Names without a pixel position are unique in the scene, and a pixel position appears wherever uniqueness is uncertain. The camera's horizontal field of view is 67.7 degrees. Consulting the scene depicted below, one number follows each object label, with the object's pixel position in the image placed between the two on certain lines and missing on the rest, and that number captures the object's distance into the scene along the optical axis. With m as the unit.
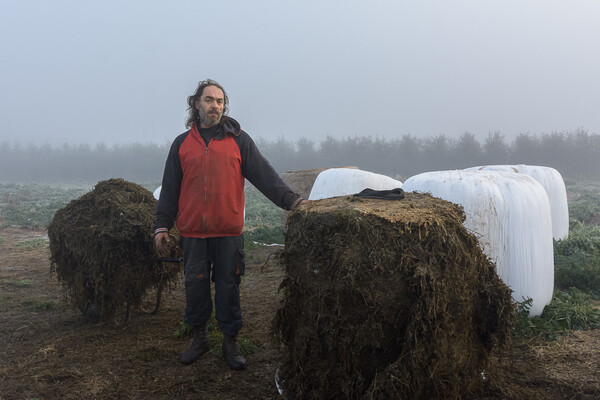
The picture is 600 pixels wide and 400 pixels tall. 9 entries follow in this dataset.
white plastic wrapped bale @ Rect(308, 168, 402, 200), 7.11
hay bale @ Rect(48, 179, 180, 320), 4.09
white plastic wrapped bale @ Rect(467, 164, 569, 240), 7.84
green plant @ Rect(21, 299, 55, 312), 5.28
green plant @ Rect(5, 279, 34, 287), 6.39
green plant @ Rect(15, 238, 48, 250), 9.75
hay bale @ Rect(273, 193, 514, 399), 2.41
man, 3.42
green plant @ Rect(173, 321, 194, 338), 4.20
